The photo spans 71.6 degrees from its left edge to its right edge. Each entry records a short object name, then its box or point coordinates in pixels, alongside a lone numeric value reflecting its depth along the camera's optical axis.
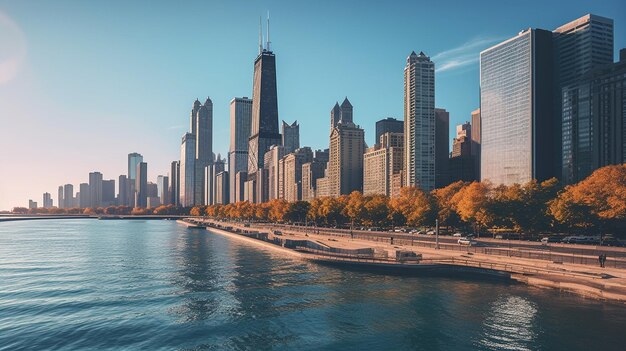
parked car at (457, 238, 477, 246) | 90.88
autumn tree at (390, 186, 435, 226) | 121.88
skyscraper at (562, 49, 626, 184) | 184.50
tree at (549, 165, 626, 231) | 87.31
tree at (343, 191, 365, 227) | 152.88
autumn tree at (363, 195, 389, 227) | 146.50
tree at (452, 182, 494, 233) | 101.72
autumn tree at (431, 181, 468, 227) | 119.56
